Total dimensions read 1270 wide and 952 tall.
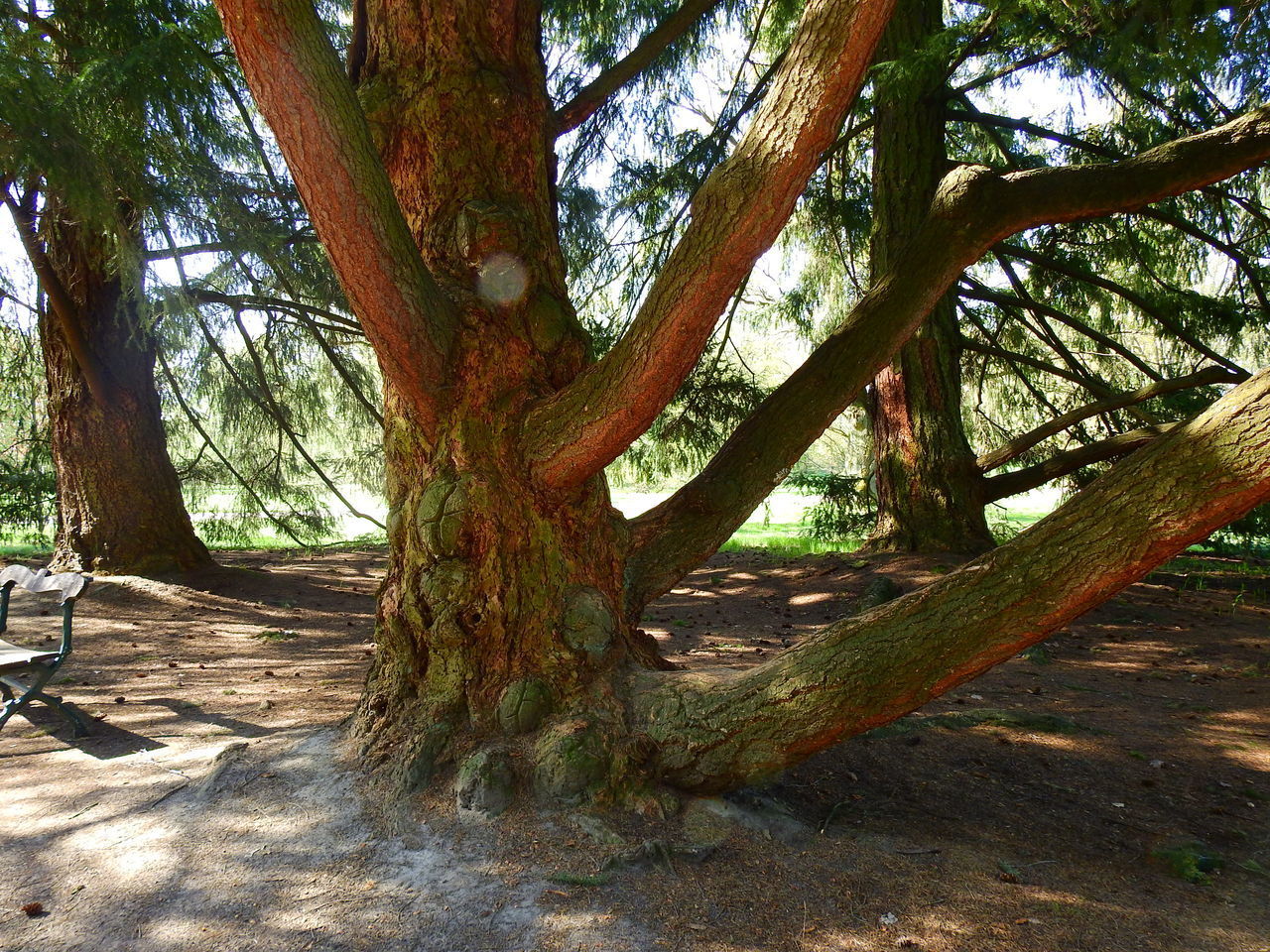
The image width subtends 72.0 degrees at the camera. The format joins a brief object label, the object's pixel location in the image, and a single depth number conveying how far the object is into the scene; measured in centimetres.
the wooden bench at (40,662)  394
